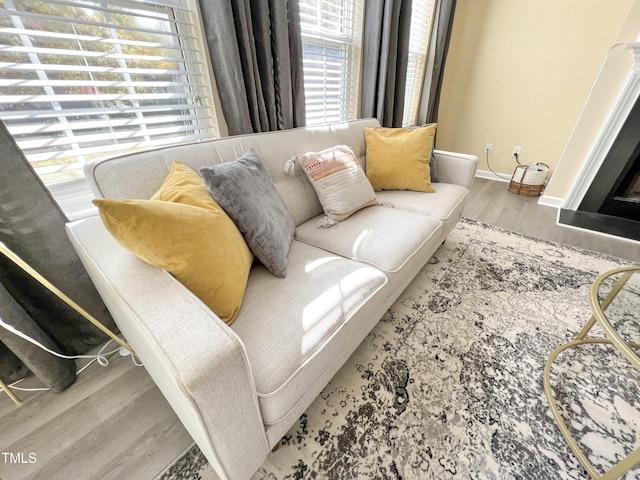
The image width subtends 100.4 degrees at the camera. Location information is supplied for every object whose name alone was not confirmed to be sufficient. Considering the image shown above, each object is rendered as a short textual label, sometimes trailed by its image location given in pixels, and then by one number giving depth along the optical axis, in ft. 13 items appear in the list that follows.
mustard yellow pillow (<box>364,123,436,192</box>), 5.73
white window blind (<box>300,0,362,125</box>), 6.01
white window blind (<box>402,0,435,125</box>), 9.07
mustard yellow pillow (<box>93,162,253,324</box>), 2.09
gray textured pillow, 3.01
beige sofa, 1.78
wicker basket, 9.32
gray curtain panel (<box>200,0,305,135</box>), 3.95
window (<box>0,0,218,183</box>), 3.06
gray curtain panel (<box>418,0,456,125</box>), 8.90
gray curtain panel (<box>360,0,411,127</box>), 6.61
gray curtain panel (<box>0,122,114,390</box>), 3.00
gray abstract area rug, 2.84
